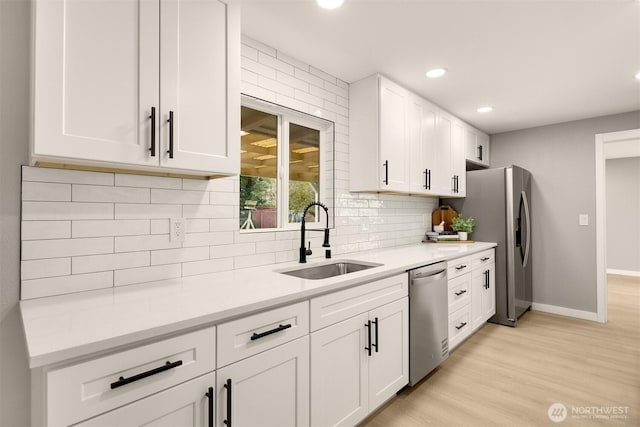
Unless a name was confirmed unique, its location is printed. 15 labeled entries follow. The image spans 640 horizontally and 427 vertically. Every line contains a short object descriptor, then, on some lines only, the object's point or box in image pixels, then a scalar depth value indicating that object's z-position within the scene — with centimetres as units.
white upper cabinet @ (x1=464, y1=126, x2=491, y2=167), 408
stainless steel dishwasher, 221
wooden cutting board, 404
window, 227
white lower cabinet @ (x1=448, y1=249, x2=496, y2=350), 278
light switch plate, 394
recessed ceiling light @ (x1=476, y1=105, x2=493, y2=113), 350
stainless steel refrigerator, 361
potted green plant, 381
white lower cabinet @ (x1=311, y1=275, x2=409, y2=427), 157
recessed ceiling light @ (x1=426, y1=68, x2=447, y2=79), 261
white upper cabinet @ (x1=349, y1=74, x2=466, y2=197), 265
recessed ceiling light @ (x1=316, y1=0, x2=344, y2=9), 175
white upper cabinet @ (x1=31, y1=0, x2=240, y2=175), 112
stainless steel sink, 217
